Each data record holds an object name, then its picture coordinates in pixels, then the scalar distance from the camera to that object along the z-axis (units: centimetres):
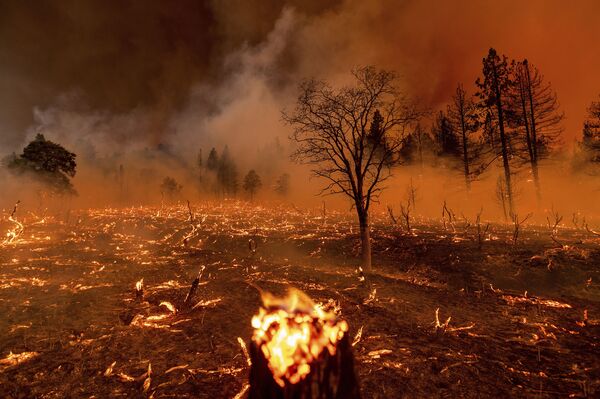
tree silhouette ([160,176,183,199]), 8231
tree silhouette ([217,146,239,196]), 9200
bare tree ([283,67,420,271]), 1388
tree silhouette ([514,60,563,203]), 2920
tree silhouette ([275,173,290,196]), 8000
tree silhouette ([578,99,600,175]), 4118
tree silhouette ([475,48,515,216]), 2770
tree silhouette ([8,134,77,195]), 3516
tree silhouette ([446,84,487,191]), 3225
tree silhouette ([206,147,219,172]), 10269
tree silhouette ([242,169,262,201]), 7731
